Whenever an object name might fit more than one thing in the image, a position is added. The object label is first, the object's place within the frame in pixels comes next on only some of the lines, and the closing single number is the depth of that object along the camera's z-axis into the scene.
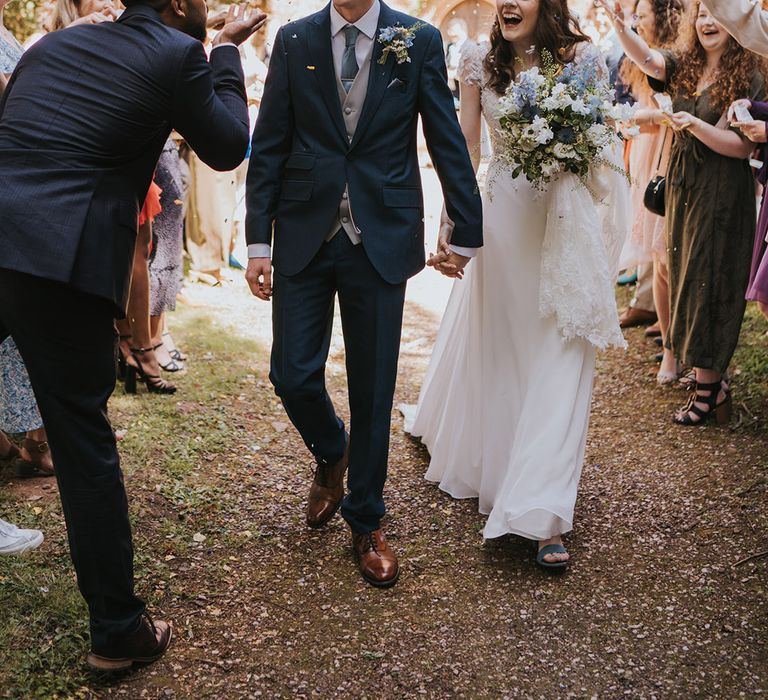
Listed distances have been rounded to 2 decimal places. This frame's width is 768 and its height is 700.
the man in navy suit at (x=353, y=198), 3.31
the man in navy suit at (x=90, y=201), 2.43
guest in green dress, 5.07
